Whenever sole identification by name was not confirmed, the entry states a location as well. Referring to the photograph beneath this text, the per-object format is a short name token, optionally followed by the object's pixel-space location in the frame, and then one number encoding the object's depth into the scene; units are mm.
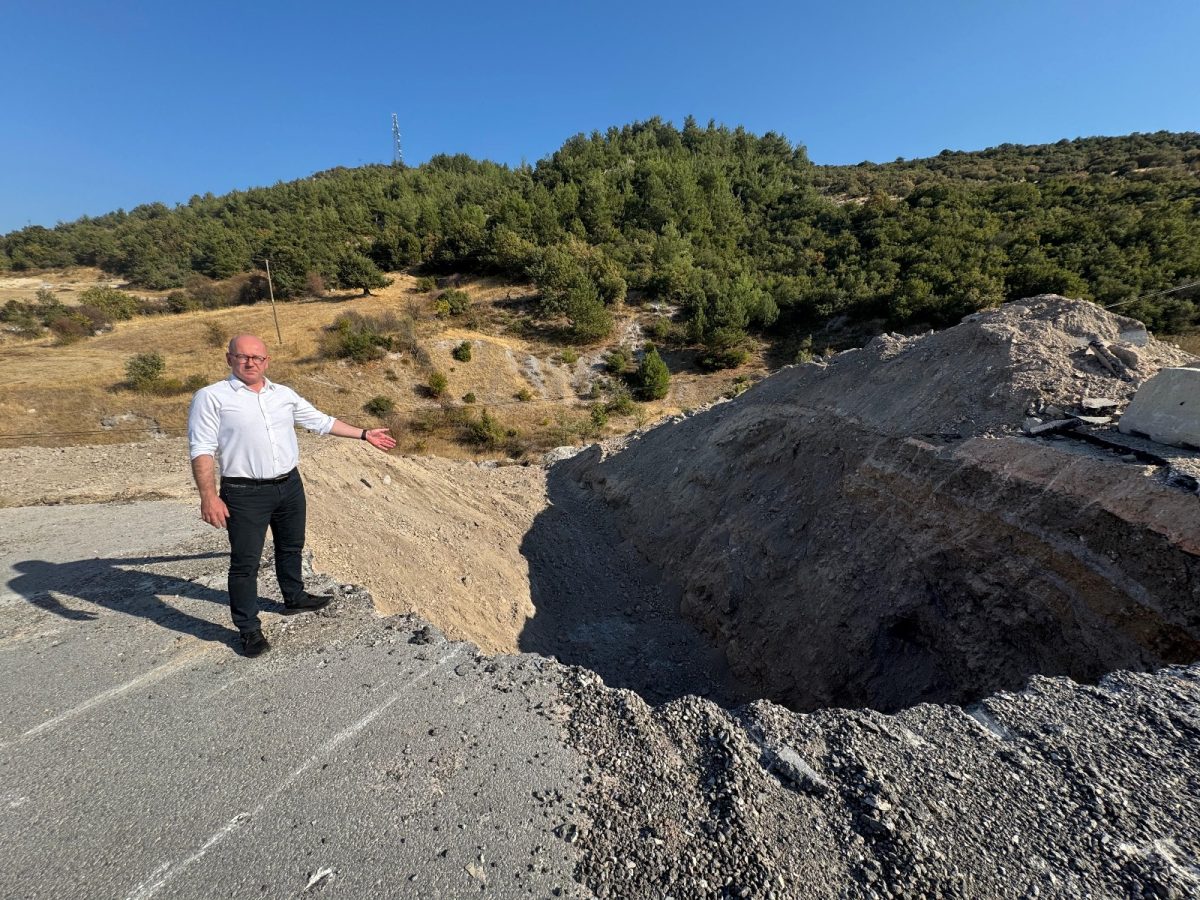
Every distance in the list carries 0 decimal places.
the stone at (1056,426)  5418
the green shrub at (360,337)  23844
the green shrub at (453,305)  29578
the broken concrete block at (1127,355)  6309
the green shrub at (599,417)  20442
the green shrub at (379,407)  21141
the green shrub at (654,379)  24422
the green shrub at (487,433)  19672
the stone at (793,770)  2555
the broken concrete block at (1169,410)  4488
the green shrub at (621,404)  22578
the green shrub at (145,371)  20375
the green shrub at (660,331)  28922
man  3137
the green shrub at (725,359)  26906
